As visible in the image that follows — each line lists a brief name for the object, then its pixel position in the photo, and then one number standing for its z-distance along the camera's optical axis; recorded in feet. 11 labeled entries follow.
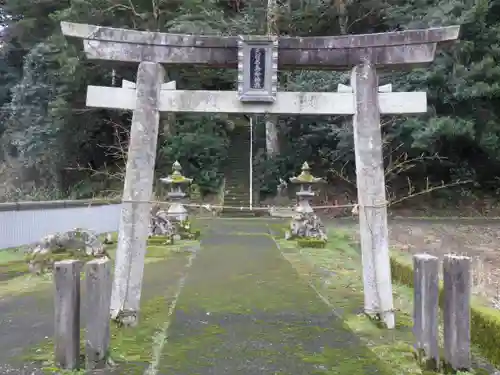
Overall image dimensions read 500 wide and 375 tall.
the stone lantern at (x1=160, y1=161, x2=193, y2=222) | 41.42
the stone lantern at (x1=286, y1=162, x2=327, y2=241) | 38.75
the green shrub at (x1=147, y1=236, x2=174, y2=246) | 36.19
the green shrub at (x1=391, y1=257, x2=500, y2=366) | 12.94
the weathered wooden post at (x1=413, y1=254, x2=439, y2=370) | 12.15
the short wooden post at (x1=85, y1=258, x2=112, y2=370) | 11.93
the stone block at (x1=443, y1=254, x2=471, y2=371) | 11.76
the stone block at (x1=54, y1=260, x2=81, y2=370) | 11.90
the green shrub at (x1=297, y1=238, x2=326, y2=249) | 35.87
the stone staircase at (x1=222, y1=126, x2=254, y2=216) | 66.64
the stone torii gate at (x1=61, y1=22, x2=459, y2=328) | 15.99
